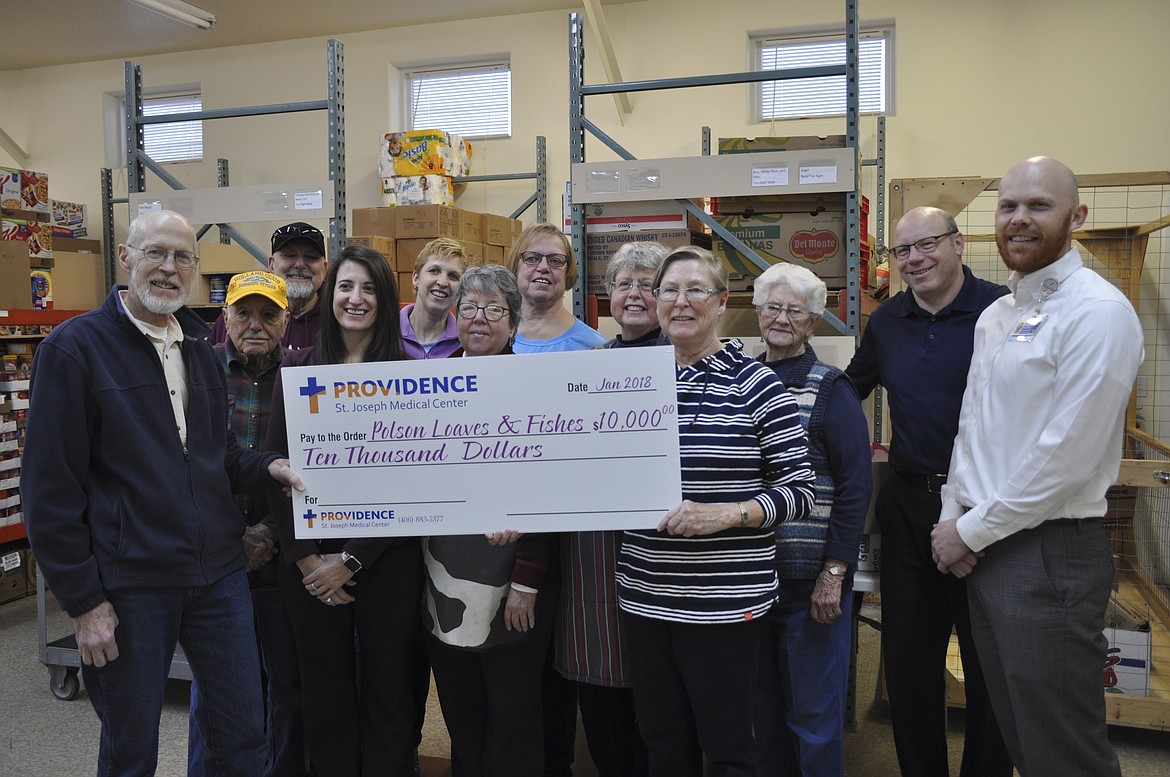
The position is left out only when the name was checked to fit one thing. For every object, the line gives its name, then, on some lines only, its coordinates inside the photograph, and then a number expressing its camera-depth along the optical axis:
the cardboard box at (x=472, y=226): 5.98
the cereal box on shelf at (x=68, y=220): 7.43
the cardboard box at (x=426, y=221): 5.67
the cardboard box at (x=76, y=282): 6.88
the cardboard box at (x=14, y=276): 4.89
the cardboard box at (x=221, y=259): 6.53
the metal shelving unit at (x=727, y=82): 2.78
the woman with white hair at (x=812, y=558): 2.15
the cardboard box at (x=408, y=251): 5.72
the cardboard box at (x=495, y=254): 6.32
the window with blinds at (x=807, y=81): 6.22
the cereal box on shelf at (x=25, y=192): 5.48
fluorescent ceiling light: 6.35
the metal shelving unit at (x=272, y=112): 3.55
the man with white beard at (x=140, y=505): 1.75
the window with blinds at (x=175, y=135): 8.02
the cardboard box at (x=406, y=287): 5.72
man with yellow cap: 2.38
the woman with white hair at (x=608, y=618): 2.17
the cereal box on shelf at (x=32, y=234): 5.41
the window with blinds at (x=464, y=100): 7.10
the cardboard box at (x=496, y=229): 6.25
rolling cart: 3.42
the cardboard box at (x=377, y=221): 5.82
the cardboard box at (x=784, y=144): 2.93
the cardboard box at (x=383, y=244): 5.44
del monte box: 2.87
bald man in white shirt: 1.83
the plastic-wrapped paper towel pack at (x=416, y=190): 6.07
